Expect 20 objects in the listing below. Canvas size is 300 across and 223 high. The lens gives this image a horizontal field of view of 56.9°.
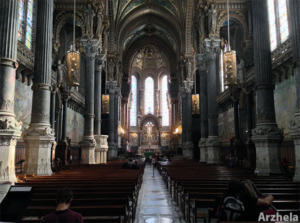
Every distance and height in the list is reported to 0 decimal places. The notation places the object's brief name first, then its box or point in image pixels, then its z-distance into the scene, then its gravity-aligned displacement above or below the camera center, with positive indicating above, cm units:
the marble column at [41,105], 955 +154
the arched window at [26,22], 1641 +756
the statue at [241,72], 1876 +497
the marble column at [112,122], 2938 +265
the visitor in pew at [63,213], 247 -60
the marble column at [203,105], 2070 +315
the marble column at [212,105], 1834 +280
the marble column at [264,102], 1010 +169
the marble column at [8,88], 718 +162
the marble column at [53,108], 1452 +207
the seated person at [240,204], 296 -62
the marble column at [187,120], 3033 +294
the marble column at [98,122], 1961 +182
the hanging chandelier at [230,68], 1498 +417
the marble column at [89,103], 1731 +284
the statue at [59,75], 1562 +406
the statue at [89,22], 1905 +857
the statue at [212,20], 1906 +867
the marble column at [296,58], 796 +267
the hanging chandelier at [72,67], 1401 +406
